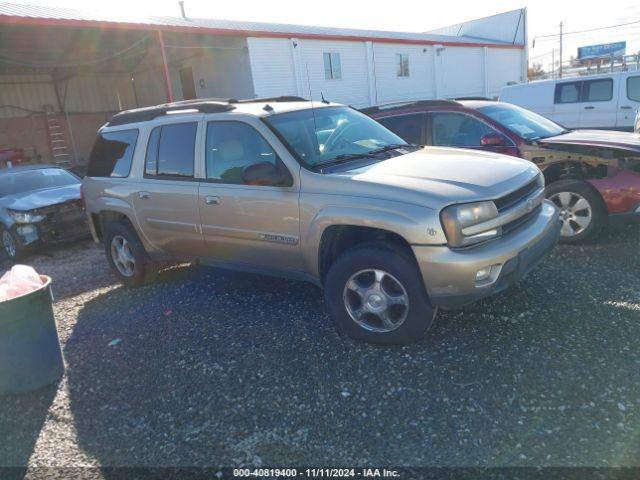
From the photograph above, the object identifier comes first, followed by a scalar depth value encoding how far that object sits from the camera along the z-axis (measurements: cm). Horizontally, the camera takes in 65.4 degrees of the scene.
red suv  530
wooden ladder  2077
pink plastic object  364
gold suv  333
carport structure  1513
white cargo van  1162
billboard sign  4831
